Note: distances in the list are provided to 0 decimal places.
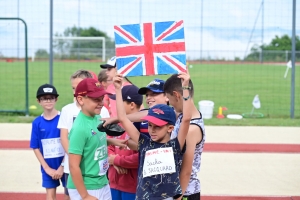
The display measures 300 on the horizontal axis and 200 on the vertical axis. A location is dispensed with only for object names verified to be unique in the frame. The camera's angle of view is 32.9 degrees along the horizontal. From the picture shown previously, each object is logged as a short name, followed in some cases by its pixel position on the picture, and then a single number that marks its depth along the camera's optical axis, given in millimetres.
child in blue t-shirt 5504
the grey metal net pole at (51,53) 13477
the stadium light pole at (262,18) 15262
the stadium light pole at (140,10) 14897
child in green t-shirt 3969
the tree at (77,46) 41269
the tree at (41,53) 37831
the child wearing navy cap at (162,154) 3719
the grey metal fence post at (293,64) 14094
